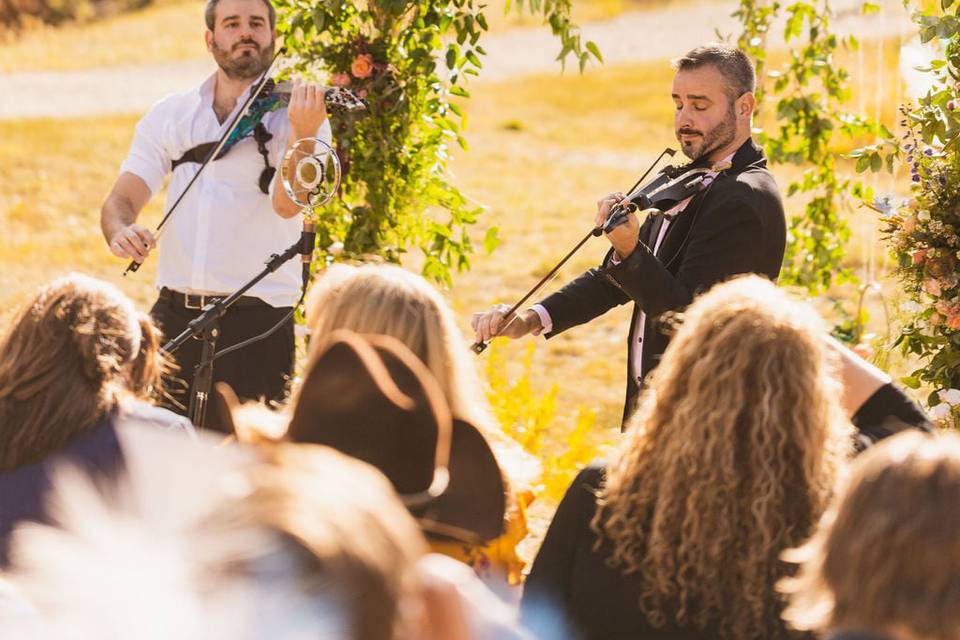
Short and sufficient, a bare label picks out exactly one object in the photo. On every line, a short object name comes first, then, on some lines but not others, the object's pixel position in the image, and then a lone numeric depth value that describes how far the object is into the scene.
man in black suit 7.09
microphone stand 8.00
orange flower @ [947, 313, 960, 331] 8.30
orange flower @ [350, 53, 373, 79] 10.05
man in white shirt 8.71
